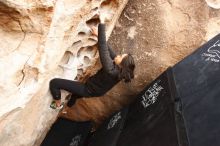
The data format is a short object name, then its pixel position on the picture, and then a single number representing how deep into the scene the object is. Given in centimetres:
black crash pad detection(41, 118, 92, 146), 437
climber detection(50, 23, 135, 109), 313
